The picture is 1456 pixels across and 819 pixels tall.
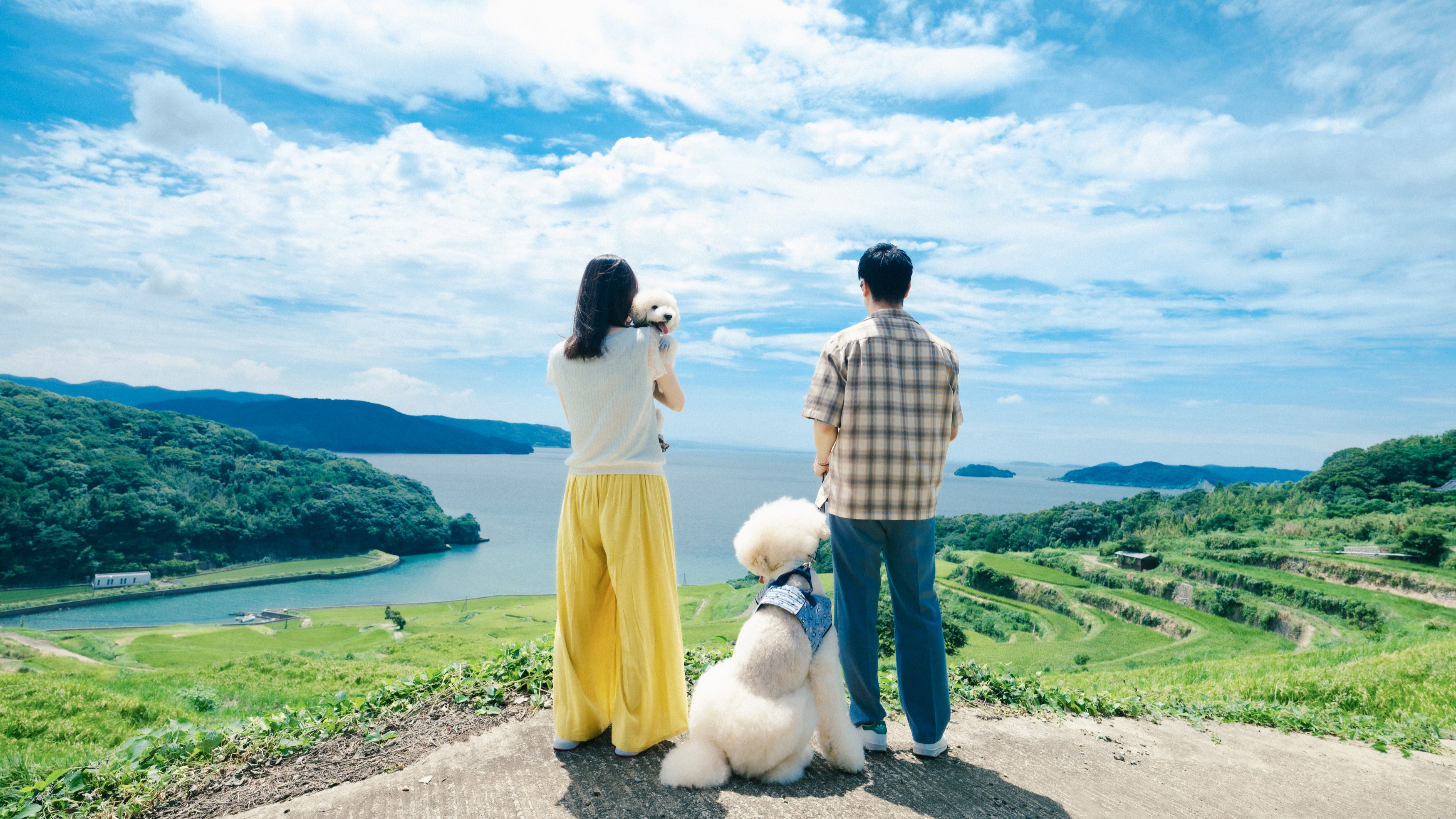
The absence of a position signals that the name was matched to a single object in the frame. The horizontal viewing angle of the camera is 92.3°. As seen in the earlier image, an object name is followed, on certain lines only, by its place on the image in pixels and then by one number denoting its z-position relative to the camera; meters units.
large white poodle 2.88
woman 3.15
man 3.18
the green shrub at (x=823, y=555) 3.44
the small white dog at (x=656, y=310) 3.21
